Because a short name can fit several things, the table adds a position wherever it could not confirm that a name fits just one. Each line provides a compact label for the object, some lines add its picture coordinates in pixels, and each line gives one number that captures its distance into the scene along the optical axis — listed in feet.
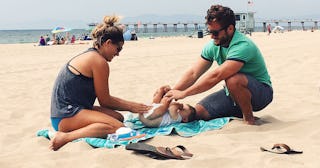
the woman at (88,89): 12.22
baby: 13.51
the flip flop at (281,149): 9.94
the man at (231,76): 12.75
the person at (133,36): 110.32
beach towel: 11.66
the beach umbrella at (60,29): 101.76
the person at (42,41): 90.58
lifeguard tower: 170.34
